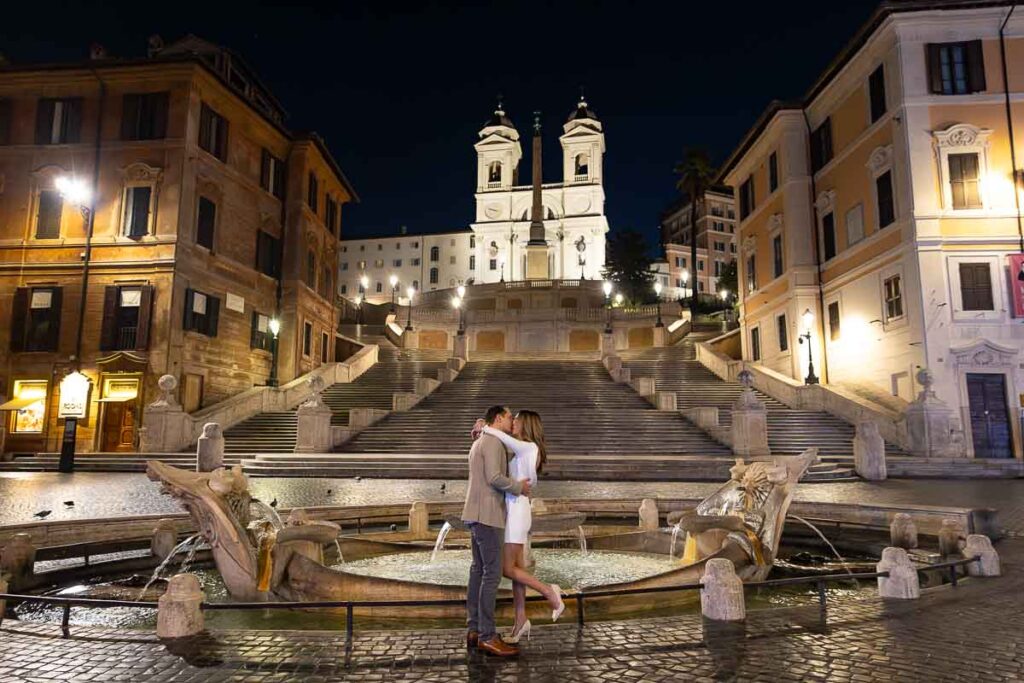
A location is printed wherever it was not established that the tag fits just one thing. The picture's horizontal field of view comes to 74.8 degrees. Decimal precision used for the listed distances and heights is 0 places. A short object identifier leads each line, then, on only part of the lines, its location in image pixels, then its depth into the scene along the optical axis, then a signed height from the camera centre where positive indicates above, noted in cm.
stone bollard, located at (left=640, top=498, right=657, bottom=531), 959 -91
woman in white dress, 474 -49
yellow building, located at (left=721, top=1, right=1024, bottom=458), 2191 +850
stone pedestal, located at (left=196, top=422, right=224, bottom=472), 1811 +1
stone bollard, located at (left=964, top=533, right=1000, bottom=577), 681 -108
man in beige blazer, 459 -54
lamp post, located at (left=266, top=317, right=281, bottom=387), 2753 +383
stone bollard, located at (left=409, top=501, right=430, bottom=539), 940 -100
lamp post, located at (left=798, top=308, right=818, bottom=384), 2625 +462
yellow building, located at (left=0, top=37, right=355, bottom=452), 2528 +827
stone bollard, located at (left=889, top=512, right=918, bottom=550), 851 -103
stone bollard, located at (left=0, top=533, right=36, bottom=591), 679 -114
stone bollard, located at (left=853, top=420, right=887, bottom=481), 1709 -7
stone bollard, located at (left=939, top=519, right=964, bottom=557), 783 -102
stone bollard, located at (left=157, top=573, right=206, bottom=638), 492 -118
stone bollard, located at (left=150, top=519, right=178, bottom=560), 824 -114
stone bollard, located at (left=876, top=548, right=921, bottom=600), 597 -114
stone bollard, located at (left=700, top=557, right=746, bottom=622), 530 -114
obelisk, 6284 +1845
